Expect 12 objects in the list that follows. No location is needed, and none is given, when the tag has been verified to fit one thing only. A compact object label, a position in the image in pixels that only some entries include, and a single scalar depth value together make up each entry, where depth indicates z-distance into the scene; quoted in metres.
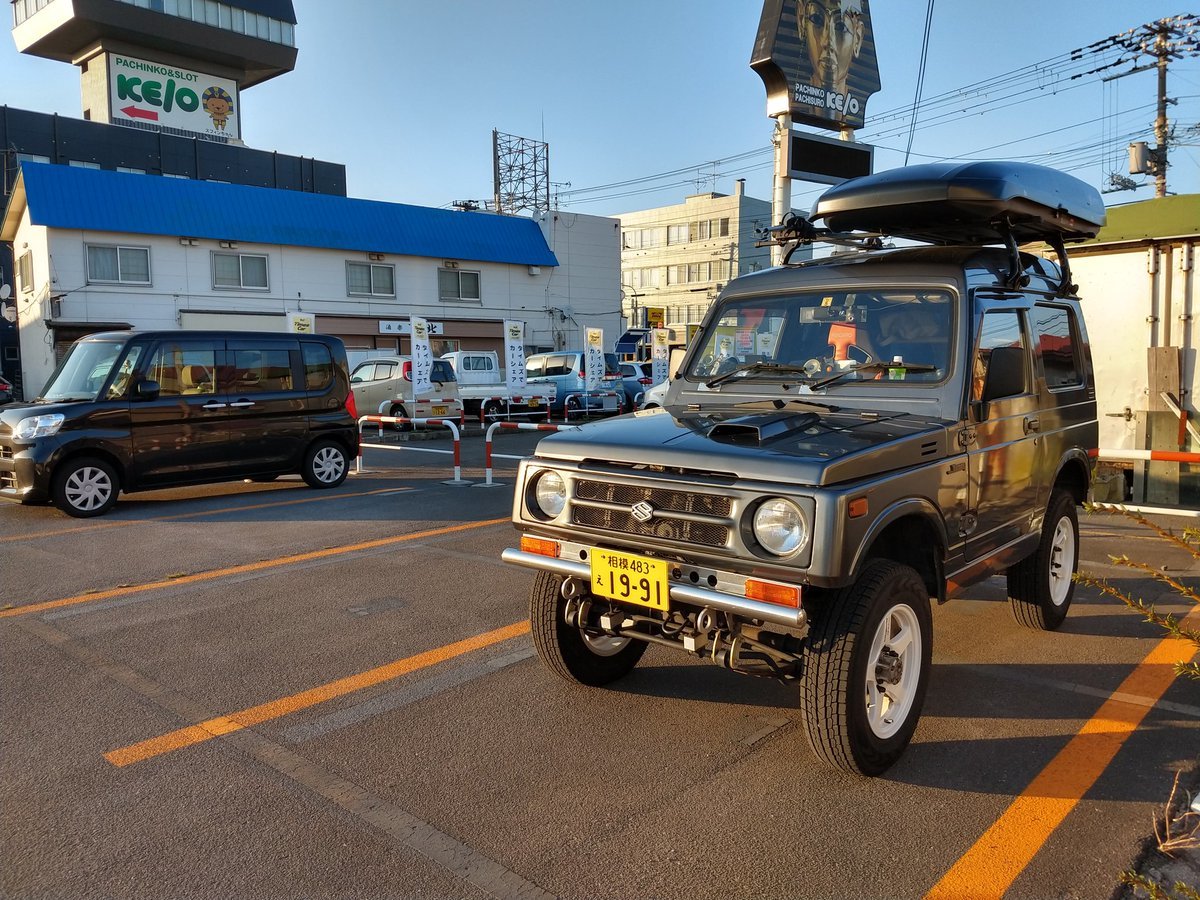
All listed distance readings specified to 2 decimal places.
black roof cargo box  4.57
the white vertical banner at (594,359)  22.75
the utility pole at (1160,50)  27.34
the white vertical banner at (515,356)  21.97
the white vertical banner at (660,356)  25.08
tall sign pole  13.71
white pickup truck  22.45
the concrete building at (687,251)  66.19
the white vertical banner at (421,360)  19.94
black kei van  9.26
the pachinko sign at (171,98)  51.03
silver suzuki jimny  3.29
